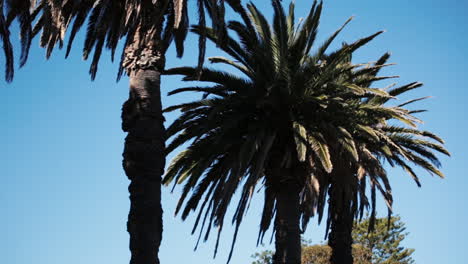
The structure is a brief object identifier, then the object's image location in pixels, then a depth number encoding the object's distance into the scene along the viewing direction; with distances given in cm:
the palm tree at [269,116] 1861
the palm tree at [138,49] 1338
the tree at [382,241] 5297
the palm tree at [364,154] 1945
